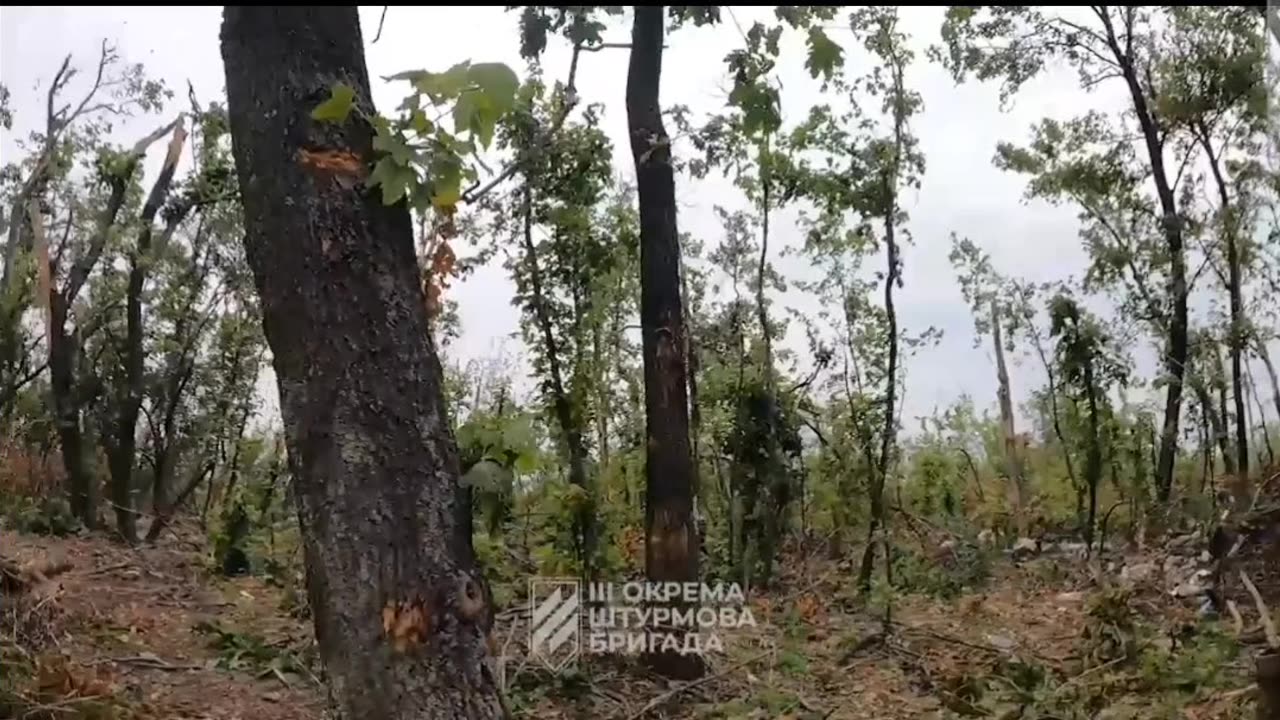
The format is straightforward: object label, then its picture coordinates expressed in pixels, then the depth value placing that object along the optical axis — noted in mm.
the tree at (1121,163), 7578
